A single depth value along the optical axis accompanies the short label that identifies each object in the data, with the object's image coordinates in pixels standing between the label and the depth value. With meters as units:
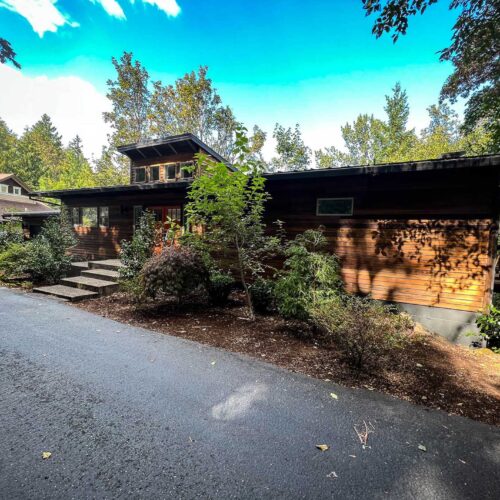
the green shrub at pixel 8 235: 10.05
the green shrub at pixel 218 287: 6.32
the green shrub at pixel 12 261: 8.30
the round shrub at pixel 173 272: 5.41
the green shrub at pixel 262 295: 5.89
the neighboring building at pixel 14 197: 26.02
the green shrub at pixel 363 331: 3.31
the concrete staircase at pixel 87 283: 6.71
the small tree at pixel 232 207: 4.73
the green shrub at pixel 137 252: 6.90
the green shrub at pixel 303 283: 4.82
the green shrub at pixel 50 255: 7.98
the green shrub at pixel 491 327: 4.89
